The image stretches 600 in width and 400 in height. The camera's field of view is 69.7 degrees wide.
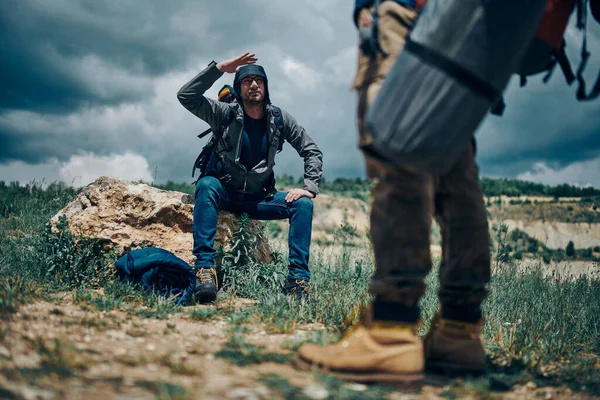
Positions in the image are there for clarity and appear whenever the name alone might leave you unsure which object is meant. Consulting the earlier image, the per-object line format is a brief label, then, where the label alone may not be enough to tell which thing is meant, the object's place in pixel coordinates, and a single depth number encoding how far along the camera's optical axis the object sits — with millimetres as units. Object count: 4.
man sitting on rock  4219
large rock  4555
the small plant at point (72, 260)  4043
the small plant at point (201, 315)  3074
